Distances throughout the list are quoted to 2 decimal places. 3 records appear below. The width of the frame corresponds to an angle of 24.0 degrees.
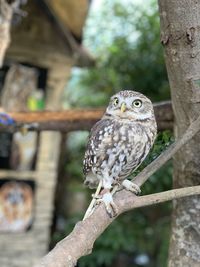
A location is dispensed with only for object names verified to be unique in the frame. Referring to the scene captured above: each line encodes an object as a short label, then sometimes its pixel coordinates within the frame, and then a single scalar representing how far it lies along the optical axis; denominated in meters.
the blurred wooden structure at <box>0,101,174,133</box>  1.70
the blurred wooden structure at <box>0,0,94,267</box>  2.83
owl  1.07
